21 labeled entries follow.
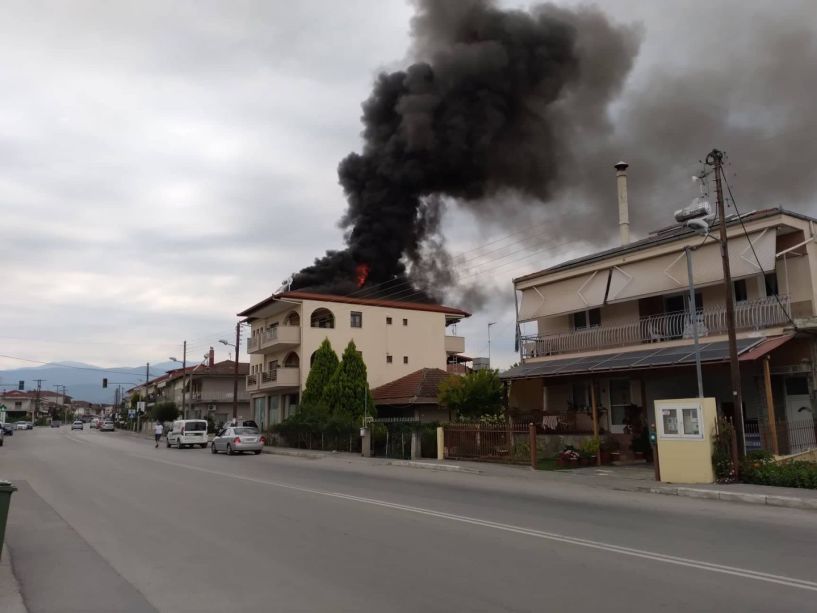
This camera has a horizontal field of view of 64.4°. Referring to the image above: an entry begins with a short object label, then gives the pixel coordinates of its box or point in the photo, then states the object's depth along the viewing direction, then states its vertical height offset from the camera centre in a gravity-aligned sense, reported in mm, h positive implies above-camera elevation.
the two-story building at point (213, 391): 64875 +2263
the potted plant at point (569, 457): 20062 -1436
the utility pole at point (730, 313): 15859 +2365
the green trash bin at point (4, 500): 6848 -881
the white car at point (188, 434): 39125 -1183
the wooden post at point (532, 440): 19844 -915
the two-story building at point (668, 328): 18266 +2653
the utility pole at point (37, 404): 130775 +2298
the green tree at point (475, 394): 25500 +660
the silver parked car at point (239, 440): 31688 -1310
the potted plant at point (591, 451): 20406 -1281
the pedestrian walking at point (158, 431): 40000 -1015
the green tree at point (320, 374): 36531 +2151
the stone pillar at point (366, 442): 27688 -1281
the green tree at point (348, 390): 35531 +1218
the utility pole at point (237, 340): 43734 +5187
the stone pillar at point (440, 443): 24109 -1163
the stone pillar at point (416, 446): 25016 -1310
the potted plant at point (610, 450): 20766 -1275
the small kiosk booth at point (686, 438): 15438 -695
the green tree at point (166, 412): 65750 +244
